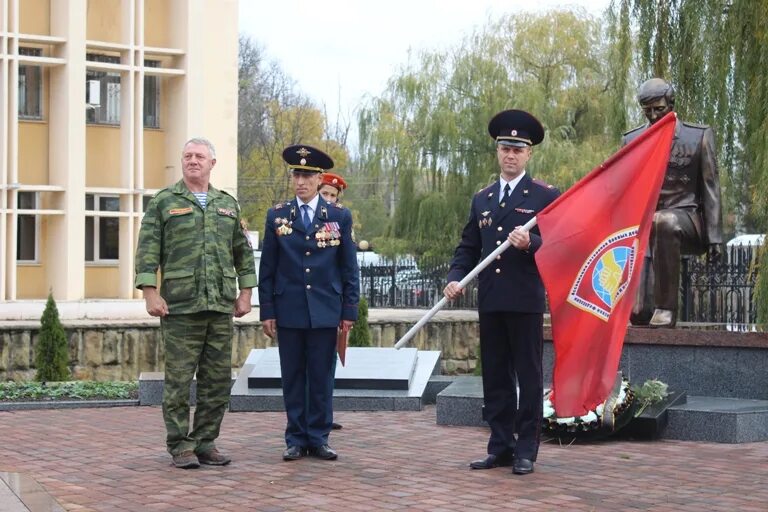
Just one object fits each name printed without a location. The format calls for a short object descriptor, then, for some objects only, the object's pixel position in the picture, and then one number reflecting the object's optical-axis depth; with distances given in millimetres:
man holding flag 8016
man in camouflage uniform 8133
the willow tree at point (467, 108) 32156
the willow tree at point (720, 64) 12203
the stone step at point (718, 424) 9383
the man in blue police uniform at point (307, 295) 8516
